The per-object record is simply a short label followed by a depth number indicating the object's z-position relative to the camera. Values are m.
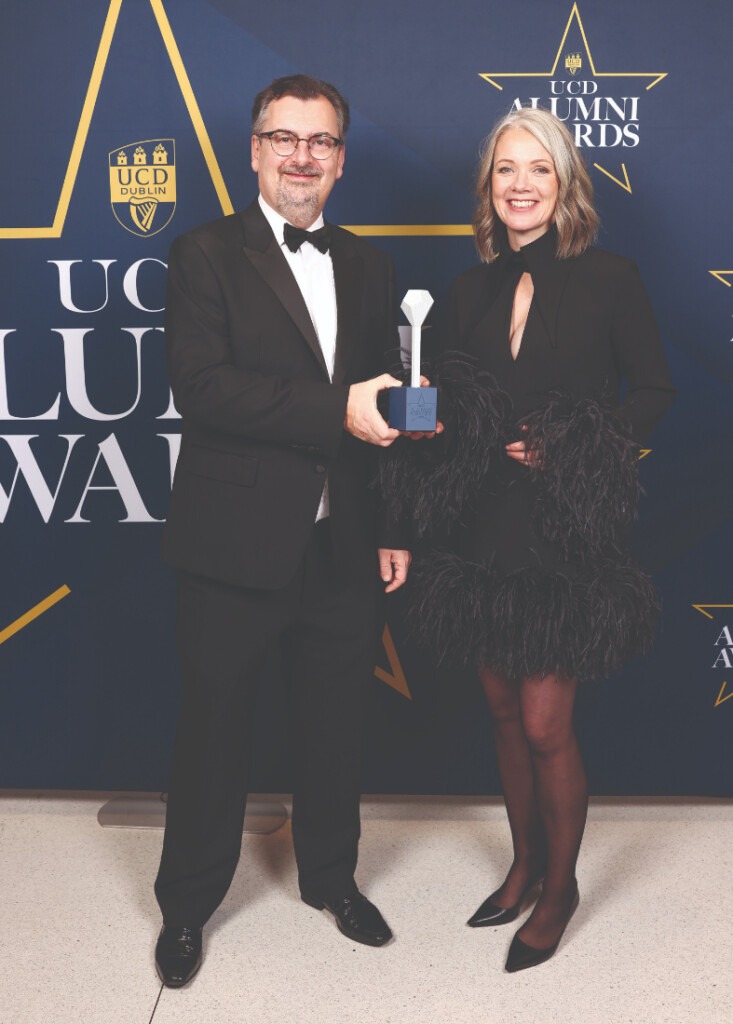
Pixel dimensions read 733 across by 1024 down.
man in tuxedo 2.06
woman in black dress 2.02
